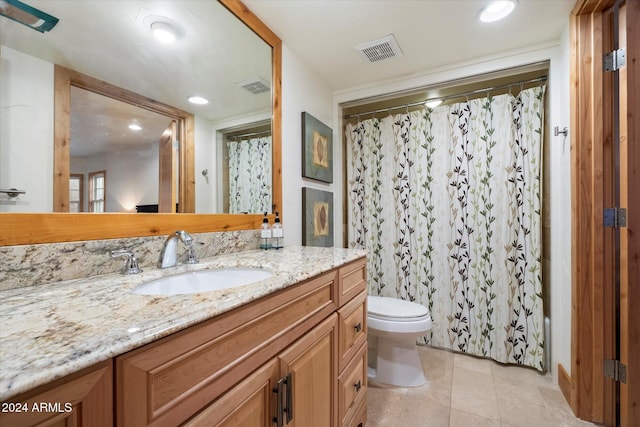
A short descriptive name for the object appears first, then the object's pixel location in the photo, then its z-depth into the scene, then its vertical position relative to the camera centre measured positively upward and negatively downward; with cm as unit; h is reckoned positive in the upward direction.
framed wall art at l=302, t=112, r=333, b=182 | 193 +50
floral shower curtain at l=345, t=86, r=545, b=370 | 186 -2
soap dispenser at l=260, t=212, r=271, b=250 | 151 -11
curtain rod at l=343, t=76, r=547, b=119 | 188 +92
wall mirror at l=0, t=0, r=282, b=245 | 76 +51
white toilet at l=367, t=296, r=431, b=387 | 168 -82
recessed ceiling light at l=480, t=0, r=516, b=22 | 144 +111
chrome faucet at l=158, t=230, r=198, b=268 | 98 -12
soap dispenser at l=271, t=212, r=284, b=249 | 151 -10
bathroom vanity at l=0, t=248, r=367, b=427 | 37 -25
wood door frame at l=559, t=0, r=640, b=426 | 126 -3
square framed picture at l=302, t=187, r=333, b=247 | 192 -2
